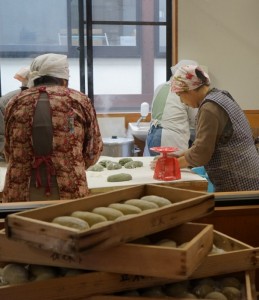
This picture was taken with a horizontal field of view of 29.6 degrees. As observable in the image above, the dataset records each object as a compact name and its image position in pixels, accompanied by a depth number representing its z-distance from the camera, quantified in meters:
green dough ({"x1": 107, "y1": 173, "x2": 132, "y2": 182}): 2.72
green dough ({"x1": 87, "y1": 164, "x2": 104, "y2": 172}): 3.00
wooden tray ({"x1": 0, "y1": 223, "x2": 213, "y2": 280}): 1.14
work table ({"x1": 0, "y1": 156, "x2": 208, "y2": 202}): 2.62
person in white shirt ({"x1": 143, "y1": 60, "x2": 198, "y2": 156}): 3.81
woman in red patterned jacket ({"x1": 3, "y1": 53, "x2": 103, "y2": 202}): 2.09
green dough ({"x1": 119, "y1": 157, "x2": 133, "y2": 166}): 3.17
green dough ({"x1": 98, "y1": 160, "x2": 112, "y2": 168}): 3.14
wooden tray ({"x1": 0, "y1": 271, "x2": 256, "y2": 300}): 1.23
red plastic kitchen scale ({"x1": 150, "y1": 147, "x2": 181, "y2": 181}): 2.77
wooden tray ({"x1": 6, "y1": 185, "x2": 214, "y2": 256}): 1.10
